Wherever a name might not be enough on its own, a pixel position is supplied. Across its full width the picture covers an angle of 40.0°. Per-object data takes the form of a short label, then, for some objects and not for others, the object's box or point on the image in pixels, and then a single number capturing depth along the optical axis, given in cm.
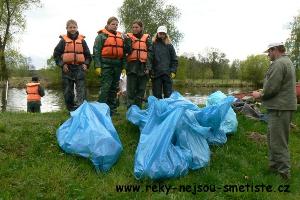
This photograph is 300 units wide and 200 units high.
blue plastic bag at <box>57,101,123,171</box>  584
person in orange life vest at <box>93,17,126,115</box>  782
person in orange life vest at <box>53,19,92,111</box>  805
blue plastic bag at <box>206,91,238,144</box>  802
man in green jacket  622
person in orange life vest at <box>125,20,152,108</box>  810
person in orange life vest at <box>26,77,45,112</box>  1264
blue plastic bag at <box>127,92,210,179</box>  564
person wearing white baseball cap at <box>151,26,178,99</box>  861
